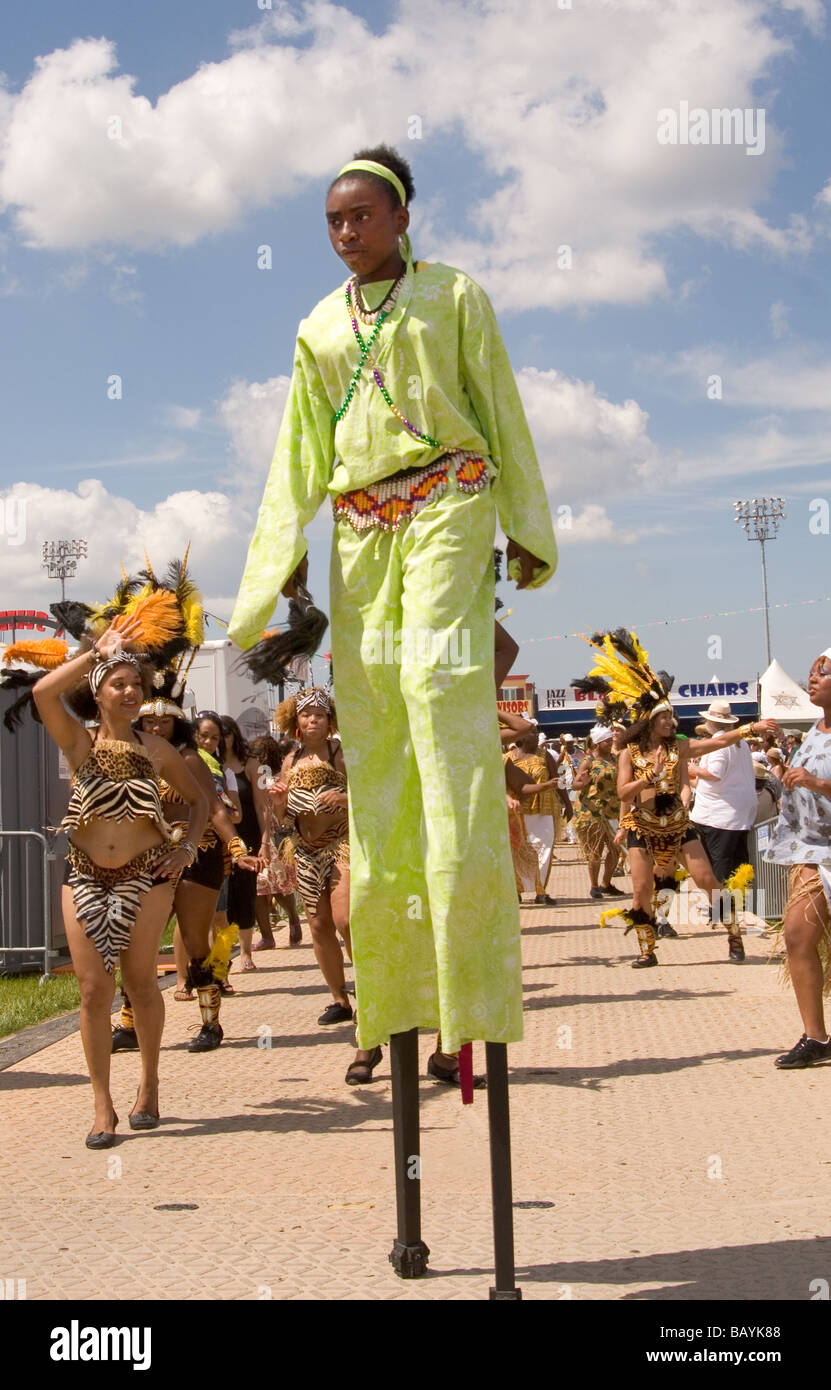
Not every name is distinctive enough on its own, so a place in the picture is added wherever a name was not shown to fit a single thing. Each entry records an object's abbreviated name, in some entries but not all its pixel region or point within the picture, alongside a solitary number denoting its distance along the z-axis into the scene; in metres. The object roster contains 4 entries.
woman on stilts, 3.37
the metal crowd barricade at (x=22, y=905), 10.87
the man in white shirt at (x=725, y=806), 11.27
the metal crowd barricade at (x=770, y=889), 11.49
